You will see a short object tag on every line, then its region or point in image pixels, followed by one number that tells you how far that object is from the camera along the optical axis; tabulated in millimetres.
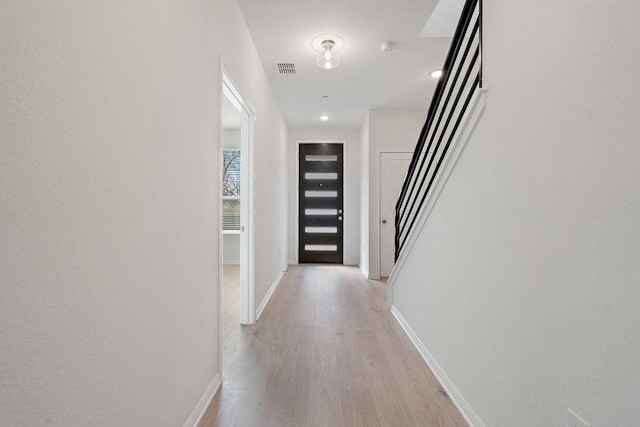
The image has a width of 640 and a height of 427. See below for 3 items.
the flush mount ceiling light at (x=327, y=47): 2922
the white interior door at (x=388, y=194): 5203
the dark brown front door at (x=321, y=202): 6289
